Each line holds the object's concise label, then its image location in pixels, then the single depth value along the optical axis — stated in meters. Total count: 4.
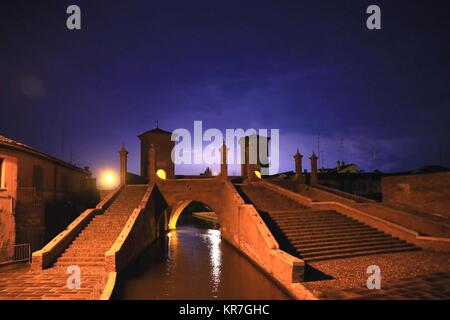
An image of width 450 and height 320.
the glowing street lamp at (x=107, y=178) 31.69
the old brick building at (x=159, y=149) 28.78
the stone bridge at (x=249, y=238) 10.03
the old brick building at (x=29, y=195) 13.11
